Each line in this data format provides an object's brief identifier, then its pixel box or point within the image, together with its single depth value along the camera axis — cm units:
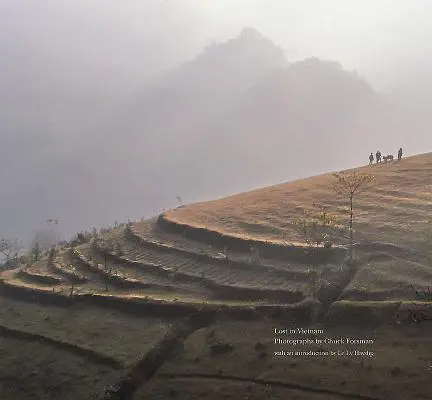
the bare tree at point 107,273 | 5146
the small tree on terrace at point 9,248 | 8180
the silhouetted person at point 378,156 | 8038
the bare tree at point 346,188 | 6306
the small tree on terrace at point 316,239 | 4284
